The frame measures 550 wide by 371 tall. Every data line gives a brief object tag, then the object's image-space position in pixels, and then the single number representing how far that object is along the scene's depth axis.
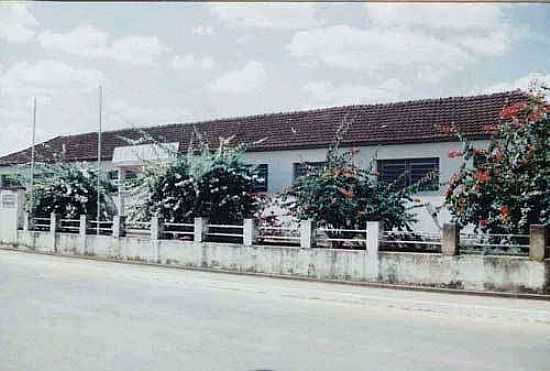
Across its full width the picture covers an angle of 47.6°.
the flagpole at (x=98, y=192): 17.76
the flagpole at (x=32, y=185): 19.91
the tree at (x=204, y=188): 15.58
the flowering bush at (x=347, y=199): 13.40
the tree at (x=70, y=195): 19.61
